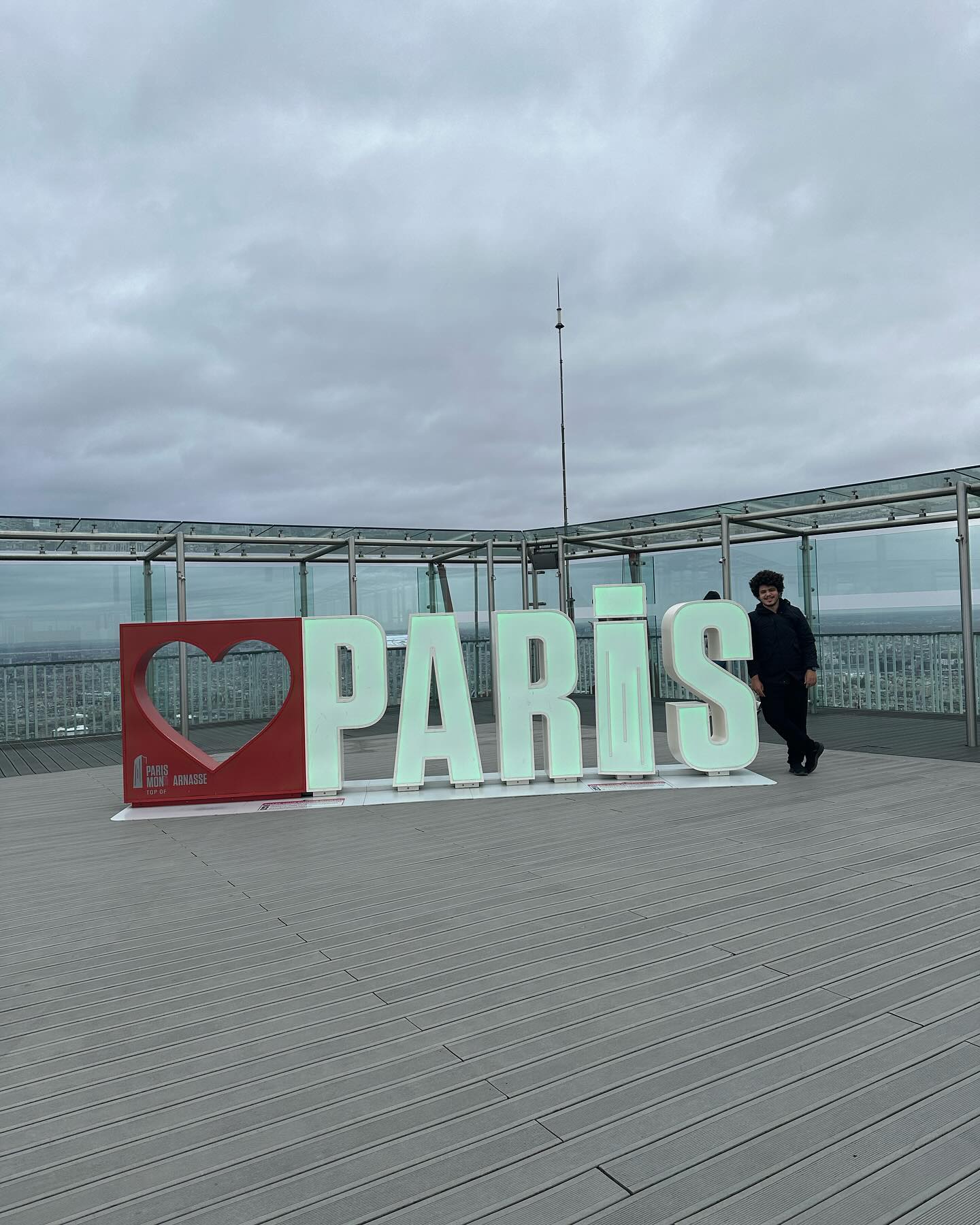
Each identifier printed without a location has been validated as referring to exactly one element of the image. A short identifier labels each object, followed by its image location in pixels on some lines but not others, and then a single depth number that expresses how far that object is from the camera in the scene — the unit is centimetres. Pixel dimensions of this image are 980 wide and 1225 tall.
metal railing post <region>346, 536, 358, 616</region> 1040
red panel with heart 702
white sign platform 684
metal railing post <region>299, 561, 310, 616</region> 1352
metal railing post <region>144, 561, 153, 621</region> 1212
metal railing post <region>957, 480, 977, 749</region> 874
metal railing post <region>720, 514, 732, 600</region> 997
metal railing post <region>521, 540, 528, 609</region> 1184
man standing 748
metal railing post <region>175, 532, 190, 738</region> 938
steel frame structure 912
